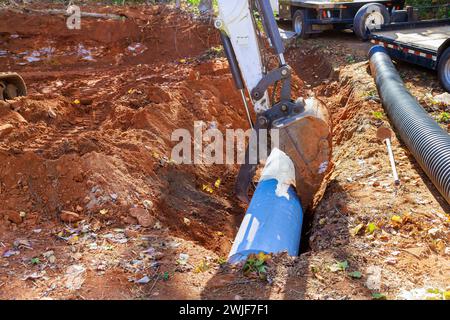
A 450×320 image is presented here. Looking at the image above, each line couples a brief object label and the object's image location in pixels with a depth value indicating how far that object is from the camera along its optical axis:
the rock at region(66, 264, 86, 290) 4.13
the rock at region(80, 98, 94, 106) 8.56
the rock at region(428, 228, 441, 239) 4.69
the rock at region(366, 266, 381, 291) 4.00
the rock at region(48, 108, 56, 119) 7.51
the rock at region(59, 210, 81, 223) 5.21
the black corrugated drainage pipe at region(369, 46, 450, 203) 5.38
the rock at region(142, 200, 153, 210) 5.64
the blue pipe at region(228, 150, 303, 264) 4.63
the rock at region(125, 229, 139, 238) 5.01
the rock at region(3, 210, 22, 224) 5.12
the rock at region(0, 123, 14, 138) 6.32
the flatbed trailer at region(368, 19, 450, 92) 8.55
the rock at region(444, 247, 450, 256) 4.50
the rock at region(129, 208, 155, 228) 5.33
